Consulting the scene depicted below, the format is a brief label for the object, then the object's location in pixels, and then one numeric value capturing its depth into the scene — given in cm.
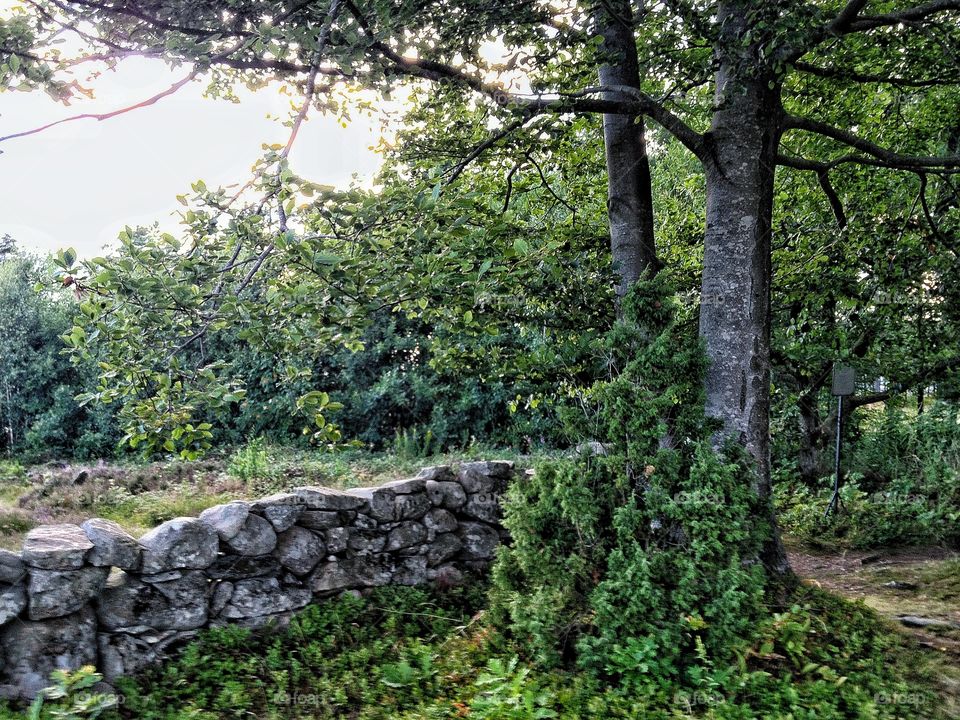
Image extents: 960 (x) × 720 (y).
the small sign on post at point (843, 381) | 760
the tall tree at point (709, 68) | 379
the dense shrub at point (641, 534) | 360
